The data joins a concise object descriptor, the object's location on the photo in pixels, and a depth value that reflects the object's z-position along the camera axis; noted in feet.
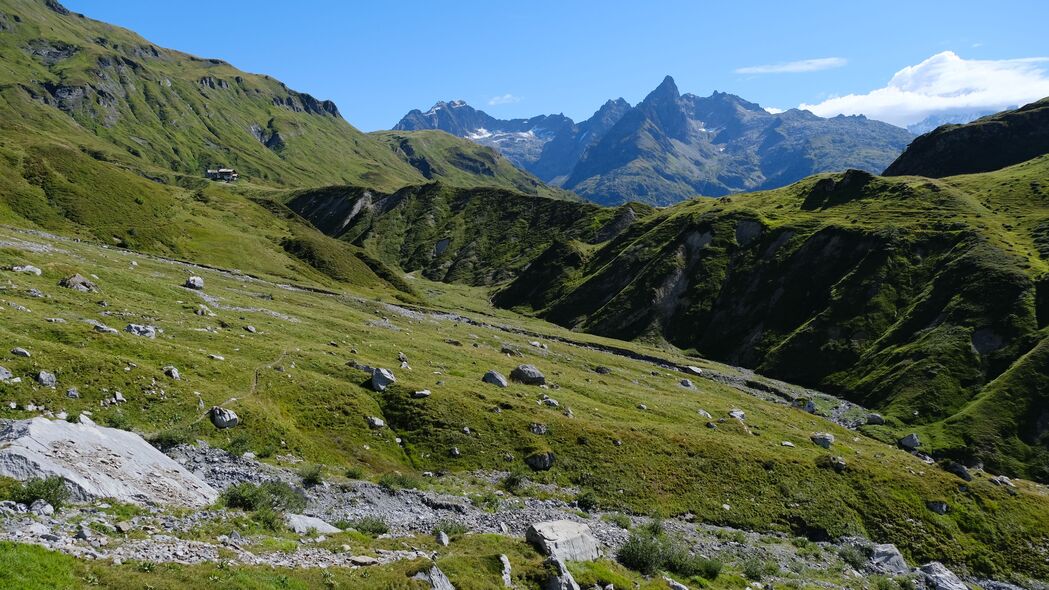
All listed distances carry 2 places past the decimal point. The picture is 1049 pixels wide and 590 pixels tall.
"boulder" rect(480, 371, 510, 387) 218.38
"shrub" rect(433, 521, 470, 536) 104.42
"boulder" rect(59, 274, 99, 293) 198.90
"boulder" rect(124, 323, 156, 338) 165.48
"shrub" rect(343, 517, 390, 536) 98.27
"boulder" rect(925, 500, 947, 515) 175.01
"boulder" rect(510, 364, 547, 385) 238.07
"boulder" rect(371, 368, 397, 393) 178.29
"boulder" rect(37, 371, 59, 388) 116.67
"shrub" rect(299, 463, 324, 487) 118.73
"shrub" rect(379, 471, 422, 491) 126.93
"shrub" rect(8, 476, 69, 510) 68.54
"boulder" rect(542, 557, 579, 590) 83.66
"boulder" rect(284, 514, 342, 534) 89.09
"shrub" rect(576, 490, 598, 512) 147.33
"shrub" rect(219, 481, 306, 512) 91.66
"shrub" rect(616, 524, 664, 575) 106.12
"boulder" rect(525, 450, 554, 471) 159.94
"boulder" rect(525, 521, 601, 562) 95.96
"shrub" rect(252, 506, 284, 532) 85.97
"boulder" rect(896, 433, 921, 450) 294.25
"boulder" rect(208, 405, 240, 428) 130.31
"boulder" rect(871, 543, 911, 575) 146.10
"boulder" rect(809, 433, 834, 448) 228.63
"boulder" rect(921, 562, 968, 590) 138.21
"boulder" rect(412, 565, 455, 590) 74.59
